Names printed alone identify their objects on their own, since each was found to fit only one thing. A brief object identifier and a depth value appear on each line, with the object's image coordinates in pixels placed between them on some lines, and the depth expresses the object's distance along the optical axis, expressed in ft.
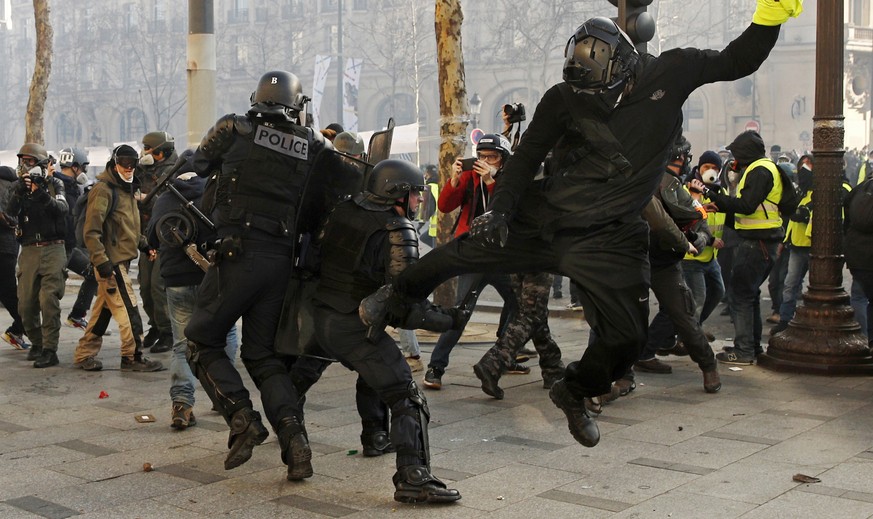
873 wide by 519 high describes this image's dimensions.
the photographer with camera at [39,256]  30.86
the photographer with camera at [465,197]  25.02
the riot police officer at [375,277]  17.28
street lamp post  27.76
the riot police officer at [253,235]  18.44
